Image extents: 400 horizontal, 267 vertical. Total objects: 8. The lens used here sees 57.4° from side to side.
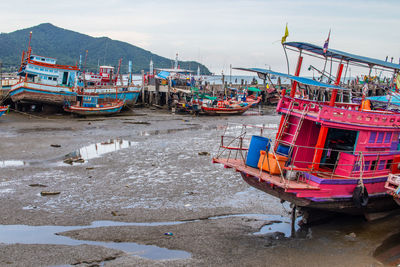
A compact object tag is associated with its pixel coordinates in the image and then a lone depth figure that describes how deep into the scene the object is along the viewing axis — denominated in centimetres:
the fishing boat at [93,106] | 3544
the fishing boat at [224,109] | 4128
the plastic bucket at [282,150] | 1159
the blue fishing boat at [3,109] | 2908
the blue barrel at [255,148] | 1120
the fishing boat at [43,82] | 3419
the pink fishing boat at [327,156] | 1035
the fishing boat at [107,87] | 3954
